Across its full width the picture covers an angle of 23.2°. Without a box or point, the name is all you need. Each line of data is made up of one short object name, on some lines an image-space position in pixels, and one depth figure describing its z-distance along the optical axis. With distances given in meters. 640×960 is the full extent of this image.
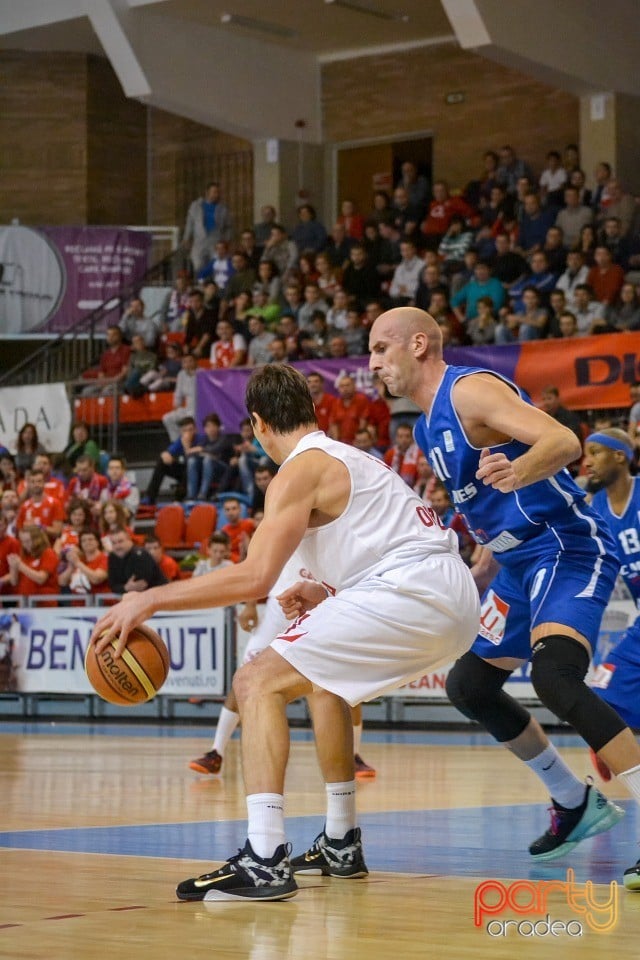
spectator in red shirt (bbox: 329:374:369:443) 17.97
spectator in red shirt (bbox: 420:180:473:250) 22.06
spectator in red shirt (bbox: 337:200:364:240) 22.94
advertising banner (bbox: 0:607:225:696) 15.83
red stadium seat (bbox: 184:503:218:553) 18.50
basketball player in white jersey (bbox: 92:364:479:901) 4.90
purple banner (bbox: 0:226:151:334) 25.88
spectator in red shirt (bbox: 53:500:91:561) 18.03
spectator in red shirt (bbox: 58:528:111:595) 17.03
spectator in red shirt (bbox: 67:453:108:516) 19.39
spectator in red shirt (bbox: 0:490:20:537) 19.05
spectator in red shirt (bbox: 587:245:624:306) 18.20
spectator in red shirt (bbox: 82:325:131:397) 23.05
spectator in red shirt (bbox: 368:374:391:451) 18.20
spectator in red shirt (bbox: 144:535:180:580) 16.81
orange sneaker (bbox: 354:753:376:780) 10.12
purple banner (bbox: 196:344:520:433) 17.64
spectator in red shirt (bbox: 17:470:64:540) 18.95
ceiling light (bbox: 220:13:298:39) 23.71
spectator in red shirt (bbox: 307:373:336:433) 18.27
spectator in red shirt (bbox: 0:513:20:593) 18.25
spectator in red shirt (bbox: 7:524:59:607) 17.75
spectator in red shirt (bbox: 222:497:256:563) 16.38
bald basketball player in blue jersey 5.34
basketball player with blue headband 8.02
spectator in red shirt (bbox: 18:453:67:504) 19.25
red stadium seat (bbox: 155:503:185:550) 18.81
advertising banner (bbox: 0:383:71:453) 21.89
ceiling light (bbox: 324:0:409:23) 23.25
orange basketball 4.95
